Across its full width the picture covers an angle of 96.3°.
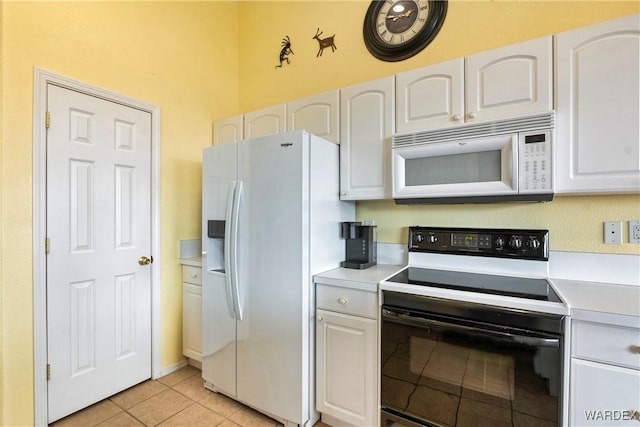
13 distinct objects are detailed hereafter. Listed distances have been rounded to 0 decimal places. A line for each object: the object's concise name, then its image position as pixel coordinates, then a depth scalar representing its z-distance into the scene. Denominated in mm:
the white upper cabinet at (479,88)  1439
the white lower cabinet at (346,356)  1559
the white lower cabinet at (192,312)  2287
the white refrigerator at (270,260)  1664
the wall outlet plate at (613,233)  1498
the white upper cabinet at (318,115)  2025
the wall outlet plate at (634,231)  1465
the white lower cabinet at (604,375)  1068
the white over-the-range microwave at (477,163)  1415
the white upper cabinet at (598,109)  1283
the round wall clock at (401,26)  1979
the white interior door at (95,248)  1758
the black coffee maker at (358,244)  1983
